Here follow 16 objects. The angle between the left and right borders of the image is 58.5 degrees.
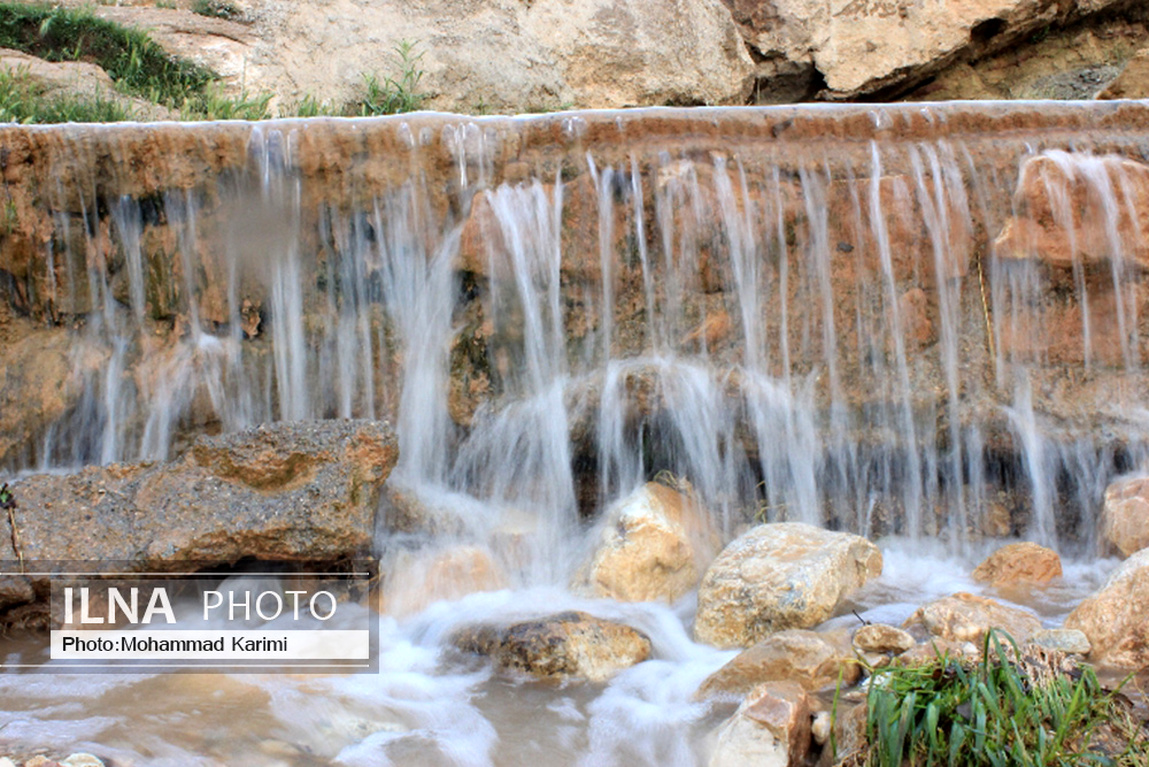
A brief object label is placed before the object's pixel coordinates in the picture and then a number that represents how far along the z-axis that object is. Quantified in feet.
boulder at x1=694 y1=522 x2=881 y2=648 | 12.37
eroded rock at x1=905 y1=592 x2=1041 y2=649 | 11.21
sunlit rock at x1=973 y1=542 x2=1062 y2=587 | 14.26
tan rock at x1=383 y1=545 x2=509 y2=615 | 13.96
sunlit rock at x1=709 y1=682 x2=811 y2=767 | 9.16
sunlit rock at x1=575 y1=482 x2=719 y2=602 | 14.01
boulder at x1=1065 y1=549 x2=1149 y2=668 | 10.58
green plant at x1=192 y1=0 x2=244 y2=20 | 28.94
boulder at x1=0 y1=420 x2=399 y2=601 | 12.76
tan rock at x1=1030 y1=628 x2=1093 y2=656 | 10.73
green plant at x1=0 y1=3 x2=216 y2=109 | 26.99
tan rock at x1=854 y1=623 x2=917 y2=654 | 11.16
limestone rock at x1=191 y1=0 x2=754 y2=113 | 28.02
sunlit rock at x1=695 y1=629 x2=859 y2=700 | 10.78
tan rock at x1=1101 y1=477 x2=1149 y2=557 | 14.66
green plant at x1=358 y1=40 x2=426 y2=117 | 26.58
